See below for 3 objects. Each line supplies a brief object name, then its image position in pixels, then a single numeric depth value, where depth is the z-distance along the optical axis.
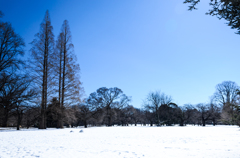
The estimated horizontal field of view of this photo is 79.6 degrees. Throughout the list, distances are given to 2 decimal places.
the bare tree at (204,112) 47.25
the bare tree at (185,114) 44.64
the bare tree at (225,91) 46.33
